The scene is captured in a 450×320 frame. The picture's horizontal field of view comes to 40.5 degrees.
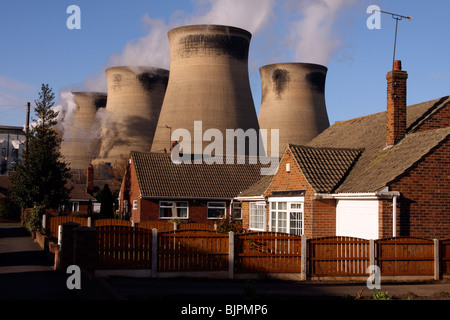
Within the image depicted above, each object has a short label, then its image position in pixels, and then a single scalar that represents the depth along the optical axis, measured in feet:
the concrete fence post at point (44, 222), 88.07
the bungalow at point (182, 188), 105.09
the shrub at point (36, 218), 95.25
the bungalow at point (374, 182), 55.16
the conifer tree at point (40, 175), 106.52
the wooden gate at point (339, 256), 49.29
